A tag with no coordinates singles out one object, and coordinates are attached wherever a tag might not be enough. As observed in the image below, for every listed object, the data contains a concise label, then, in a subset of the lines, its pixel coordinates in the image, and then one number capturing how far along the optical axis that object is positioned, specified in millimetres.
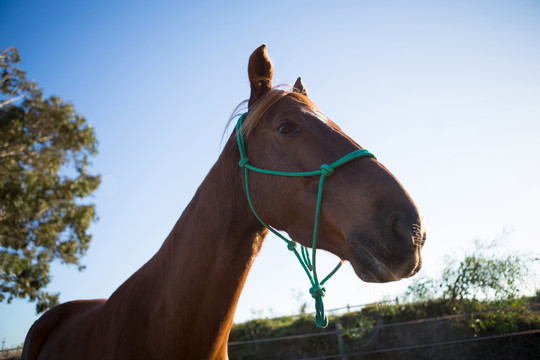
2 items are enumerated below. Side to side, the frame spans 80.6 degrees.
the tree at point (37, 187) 11094
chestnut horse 1250
